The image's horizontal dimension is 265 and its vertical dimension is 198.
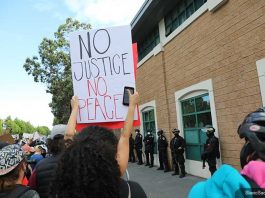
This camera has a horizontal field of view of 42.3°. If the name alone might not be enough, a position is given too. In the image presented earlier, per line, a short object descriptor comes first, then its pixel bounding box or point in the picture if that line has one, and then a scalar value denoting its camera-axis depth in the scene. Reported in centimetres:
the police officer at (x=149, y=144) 1523
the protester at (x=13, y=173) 223
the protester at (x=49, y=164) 290
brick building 818
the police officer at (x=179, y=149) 1179
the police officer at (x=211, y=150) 934
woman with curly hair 156
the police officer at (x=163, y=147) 1366
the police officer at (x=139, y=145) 1692
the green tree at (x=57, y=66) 2808
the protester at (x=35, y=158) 557
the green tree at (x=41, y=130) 13665
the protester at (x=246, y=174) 136
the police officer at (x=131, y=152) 1830
